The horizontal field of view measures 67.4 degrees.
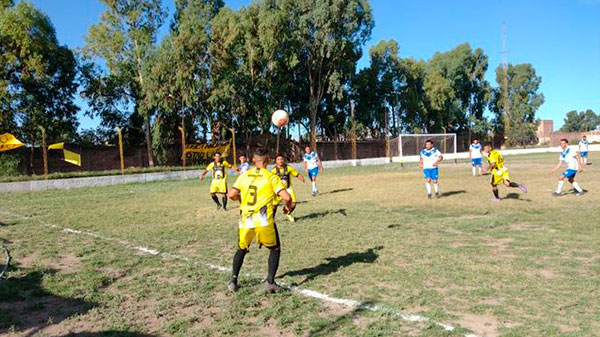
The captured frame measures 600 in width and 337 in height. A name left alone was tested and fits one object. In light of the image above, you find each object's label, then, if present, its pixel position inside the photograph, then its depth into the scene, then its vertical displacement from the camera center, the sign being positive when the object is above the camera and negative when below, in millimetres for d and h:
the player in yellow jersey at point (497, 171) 12586 -769
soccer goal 41469 +347
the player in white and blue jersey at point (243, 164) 12881 -314
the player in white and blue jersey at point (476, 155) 22672 -537
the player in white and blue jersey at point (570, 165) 13789 -745
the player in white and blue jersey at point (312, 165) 16500 -517
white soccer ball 11762 +873
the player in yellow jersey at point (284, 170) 10984 -448
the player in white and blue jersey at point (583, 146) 26156 -346
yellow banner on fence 30078 +350
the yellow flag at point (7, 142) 23812 +1083
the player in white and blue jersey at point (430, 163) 14500 -541
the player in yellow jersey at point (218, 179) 13094 -715
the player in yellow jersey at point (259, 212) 5676 -754
